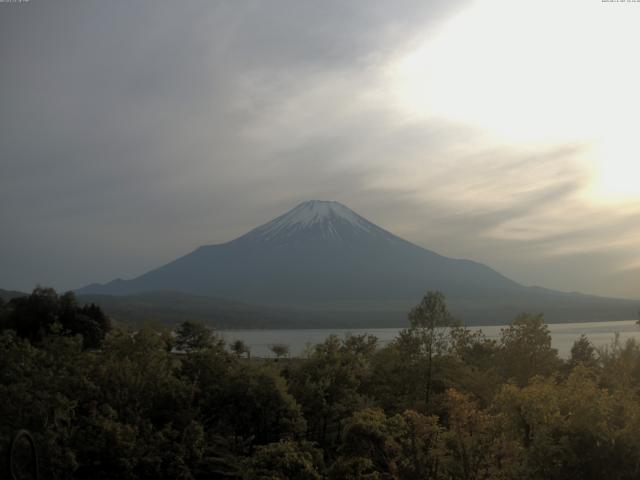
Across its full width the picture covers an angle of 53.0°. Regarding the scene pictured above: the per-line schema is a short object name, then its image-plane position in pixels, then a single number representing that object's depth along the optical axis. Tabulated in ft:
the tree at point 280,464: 48.03
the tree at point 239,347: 145.46
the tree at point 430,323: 72.49
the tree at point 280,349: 155.33
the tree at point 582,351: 116.52
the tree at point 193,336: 111.15
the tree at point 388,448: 46.34
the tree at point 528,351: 71.87
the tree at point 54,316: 135.74
